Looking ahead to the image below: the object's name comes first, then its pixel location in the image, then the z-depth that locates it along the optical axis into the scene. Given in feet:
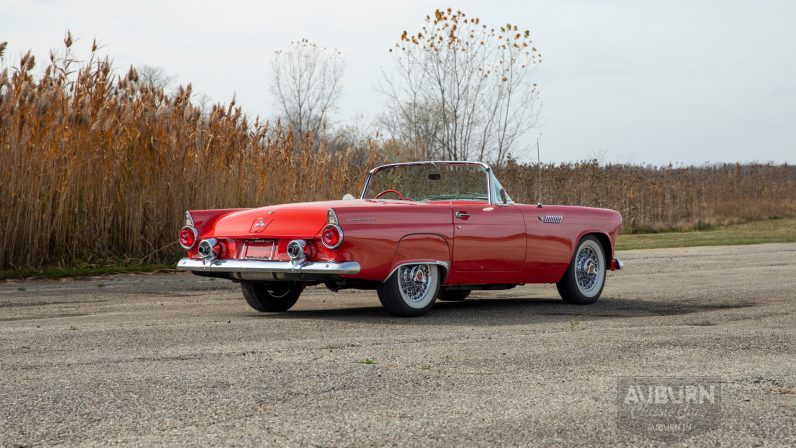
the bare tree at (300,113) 146.30
